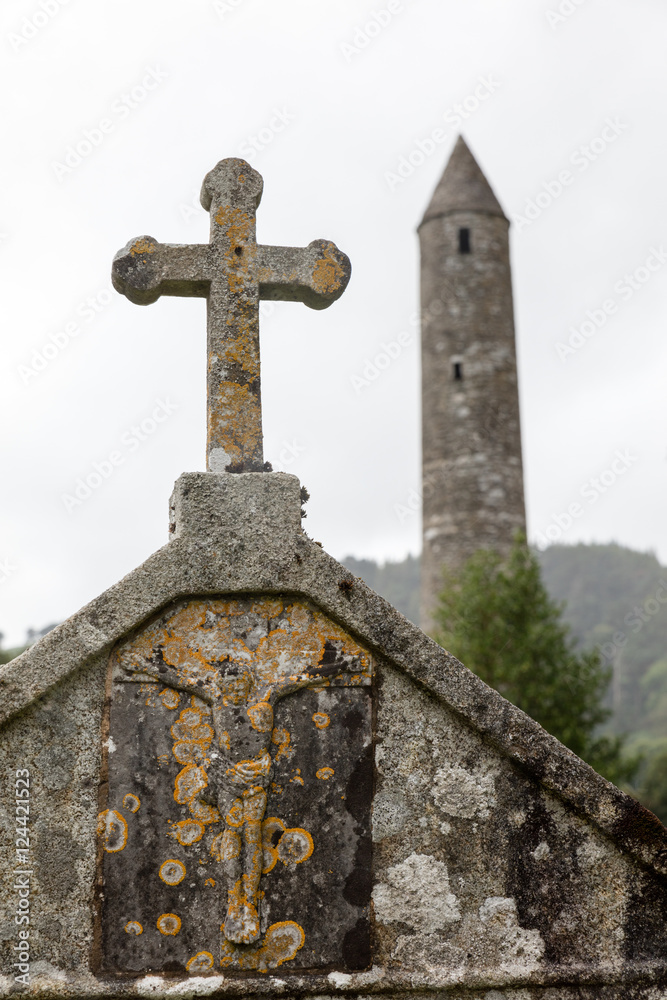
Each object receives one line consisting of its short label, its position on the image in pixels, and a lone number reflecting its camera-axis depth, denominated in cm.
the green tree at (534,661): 1425
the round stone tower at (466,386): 2327
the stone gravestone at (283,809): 343
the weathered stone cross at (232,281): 397
